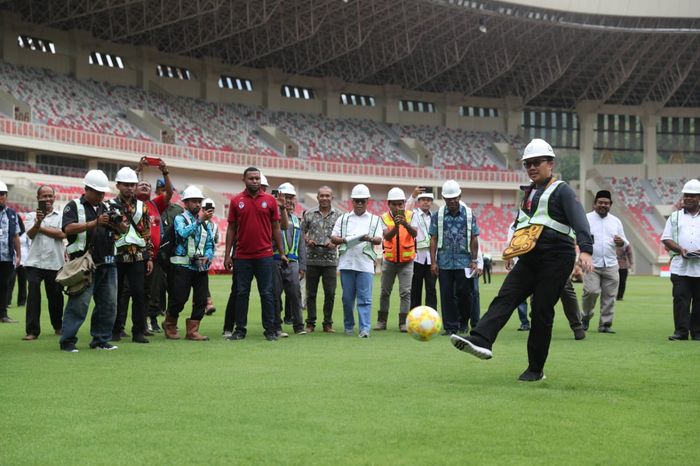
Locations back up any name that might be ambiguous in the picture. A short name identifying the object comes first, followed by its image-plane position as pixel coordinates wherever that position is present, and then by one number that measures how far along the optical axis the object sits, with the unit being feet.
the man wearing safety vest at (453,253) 45.80
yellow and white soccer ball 31.60
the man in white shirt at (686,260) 44.83
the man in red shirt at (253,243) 41.65
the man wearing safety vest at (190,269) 41.83
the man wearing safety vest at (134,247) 38.42
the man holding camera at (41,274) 41.96
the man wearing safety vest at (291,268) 45.06
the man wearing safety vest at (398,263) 49.19
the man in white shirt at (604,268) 49.32
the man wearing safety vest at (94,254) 35.91
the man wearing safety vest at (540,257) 28.81
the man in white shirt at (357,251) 45.73
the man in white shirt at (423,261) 50.31
